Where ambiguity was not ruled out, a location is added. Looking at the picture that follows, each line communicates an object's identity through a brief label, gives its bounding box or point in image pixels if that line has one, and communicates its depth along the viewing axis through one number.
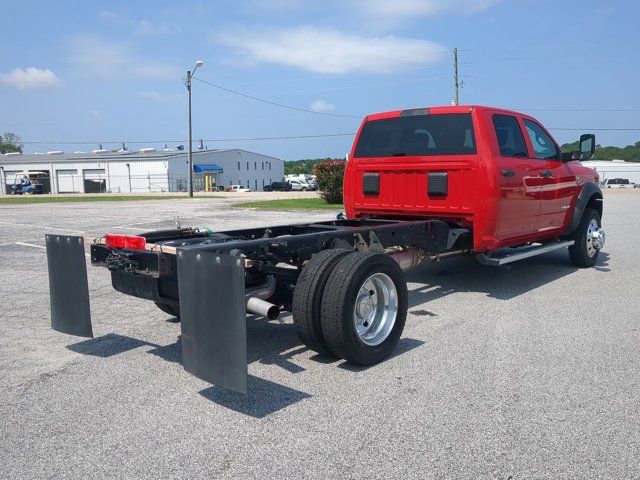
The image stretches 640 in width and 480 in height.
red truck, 3.80
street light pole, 39.75
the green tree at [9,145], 132.75
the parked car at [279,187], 70.69
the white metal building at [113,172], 63.97
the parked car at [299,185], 70.00
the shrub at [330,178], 25.02
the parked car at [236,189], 65.21
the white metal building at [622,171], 74.06
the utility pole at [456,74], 46.22
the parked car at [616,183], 57.59
